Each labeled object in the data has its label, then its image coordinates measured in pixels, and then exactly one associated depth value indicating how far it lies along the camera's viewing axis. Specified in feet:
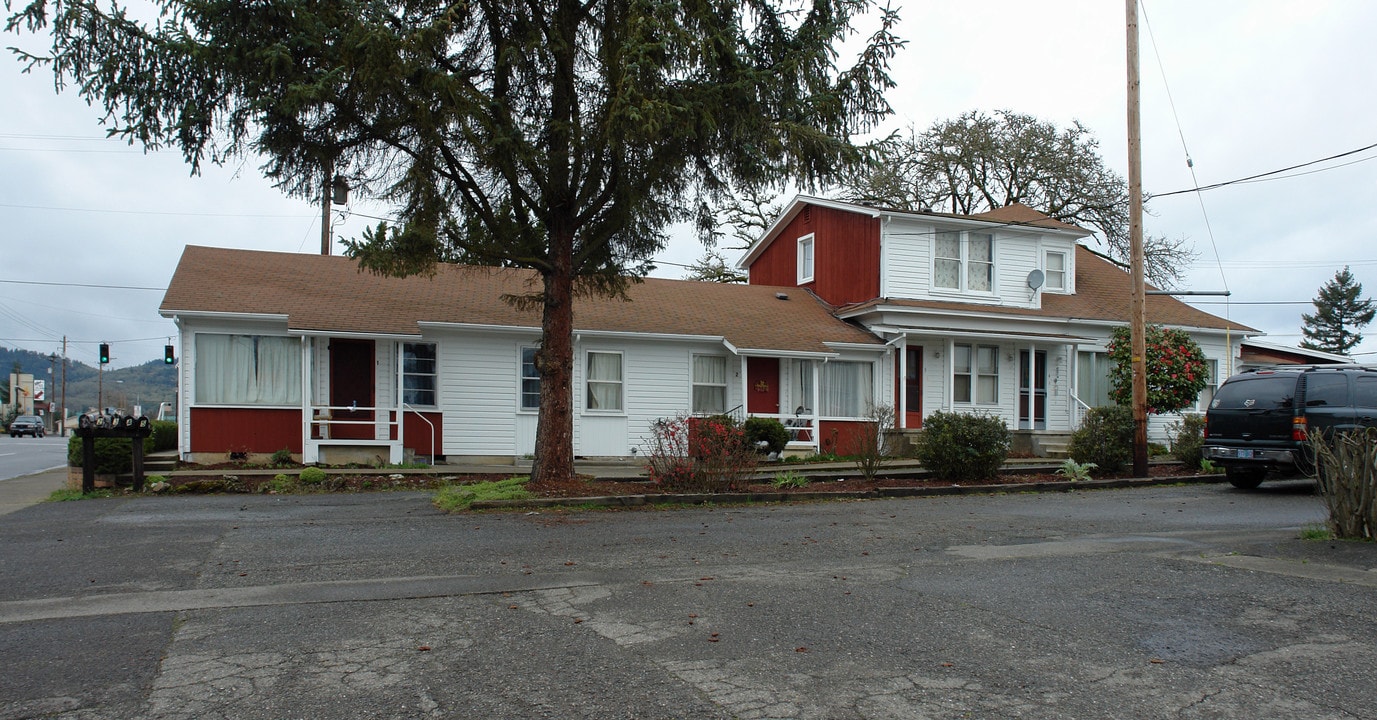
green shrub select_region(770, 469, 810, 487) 49.73
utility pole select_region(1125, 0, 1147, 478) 53.21
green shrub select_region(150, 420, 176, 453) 65.51
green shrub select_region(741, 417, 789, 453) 64.44
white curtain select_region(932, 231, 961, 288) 78.23
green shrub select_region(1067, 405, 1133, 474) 56.24
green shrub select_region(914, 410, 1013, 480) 51.11
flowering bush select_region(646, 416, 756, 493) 44.75
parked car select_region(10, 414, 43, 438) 202.80
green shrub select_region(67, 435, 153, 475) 49.85
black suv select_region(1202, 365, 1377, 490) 45.70
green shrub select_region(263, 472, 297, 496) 50.49
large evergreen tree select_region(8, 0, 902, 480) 39.91
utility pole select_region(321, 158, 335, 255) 45.87
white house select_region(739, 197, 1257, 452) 75.66
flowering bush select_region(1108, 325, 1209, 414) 69.46
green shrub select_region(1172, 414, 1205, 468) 57.88
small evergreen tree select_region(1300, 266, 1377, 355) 238.68
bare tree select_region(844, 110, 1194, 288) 128.36
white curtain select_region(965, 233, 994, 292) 79.05
